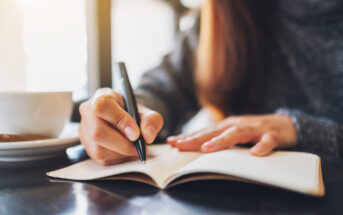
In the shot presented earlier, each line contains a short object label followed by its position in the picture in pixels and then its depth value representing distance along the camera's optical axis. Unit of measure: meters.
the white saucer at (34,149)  0.37
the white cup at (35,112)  0.42
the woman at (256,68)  0.79
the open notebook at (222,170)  0.26
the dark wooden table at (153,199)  0.24
